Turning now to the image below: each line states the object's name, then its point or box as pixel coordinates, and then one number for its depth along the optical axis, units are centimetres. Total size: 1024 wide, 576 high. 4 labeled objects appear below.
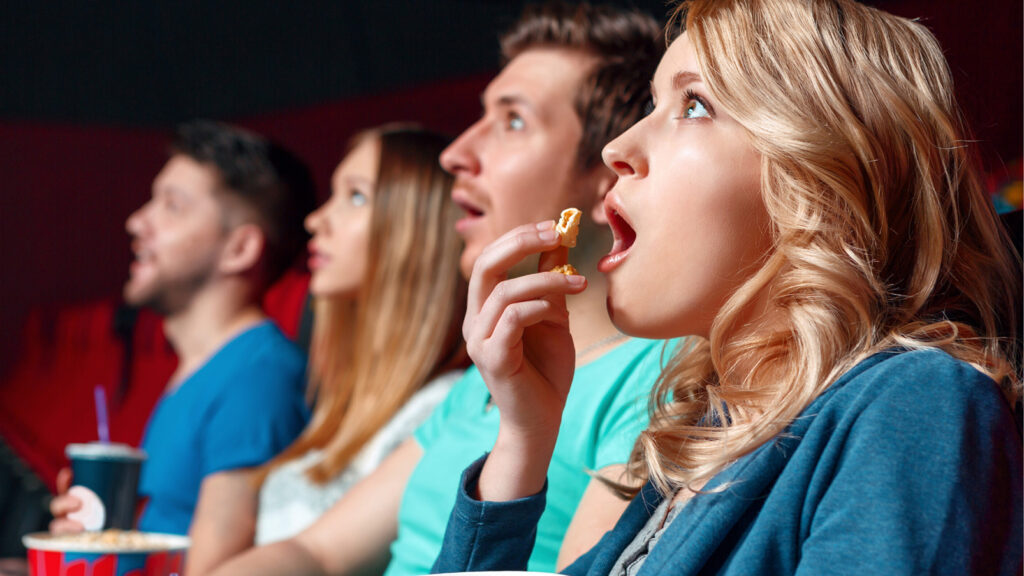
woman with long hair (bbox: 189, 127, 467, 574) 148
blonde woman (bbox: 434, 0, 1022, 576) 58
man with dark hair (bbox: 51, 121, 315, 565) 177
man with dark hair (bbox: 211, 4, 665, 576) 106
